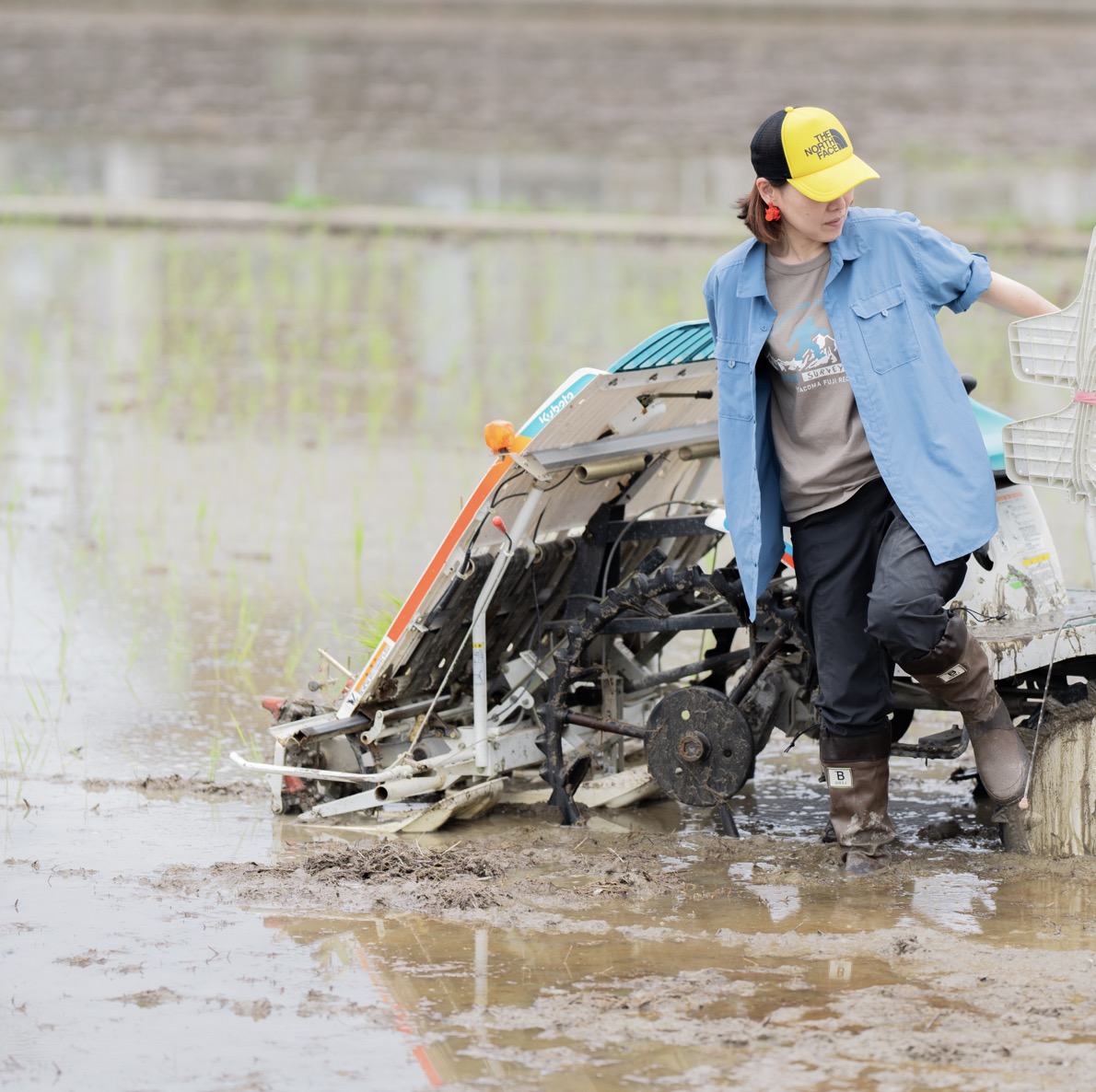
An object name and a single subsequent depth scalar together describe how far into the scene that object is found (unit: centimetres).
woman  817
